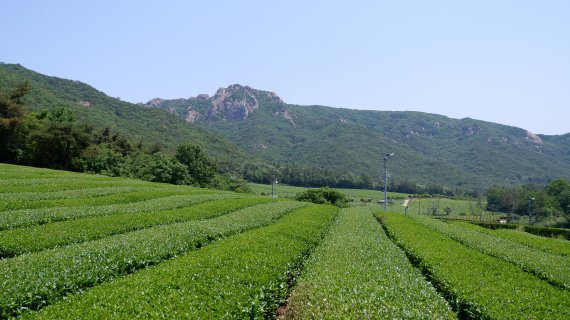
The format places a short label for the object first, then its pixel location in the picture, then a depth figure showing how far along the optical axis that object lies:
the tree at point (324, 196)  91.93
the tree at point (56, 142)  67.12
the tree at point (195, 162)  93.19
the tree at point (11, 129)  65.31
